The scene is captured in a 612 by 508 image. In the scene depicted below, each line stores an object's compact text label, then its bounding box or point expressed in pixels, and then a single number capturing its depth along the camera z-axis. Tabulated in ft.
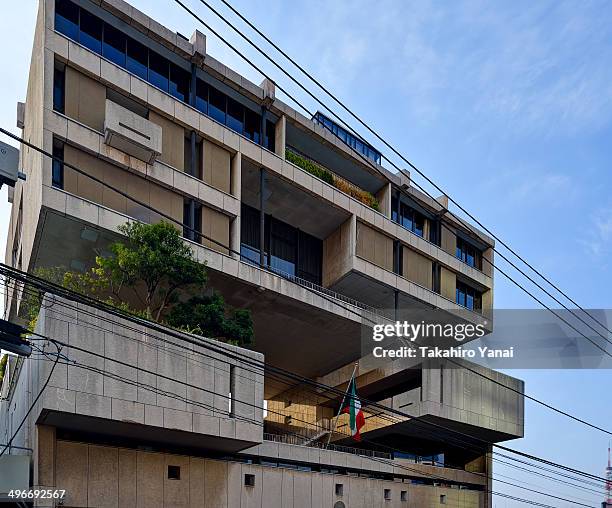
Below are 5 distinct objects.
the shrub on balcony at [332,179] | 116.78
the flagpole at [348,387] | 122.38
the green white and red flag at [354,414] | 115.34
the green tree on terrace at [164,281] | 86.17
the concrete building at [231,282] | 77.20
